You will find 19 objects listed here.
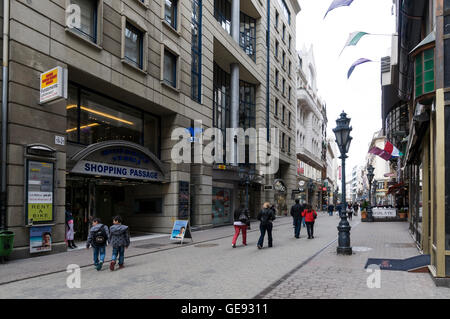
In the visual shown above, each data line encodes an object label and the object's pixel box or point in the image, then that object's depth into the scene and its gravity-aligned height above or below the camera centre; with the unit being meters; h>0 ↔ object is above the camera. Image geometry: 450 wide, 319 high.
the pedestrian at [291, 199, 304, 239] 16.60 -1.63
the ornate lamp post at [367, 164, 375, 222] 29.39 -2.65
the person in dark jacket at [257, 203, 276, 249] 13.30 -1.45
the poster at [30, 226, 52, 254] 11.04 -1.86
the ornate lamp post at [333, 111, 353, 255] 11.90 +1.39
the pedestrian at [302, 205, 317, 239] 16.19 -1.67
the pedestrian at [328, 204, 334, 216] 40.91 -3.28
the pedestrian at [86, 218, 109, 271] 8.95 -1.48
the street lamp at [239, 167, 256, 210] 23.52 +0.31
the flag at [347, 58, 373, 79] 14.33 +4.54
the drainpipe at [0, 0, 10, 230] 10.33 +2.10
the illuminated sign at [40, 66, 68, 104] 11.05 +2.84
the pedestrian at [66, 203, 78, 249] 12.84 -1.82
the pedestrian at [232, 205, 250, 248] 13.83 -1.52
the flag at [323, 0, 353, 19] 10.58 +5.09
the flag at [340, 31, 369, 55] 12.62 +4.87
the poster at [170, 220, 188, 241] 14.48 -2.02
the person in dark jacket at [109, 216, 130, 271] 9.16 -1.47
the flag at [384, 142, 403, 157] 20.27 +1.75
